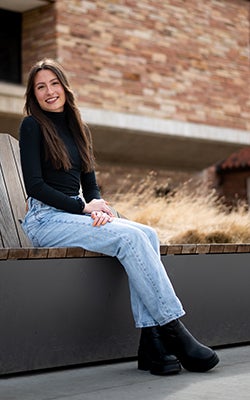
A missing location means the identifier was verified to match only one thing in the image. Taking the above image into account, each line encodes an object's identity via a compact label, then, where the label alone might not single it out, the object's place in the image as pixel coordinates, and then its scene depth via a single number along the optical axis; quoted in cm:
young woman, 357
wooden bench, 350
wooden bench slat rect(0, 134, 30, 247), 421
